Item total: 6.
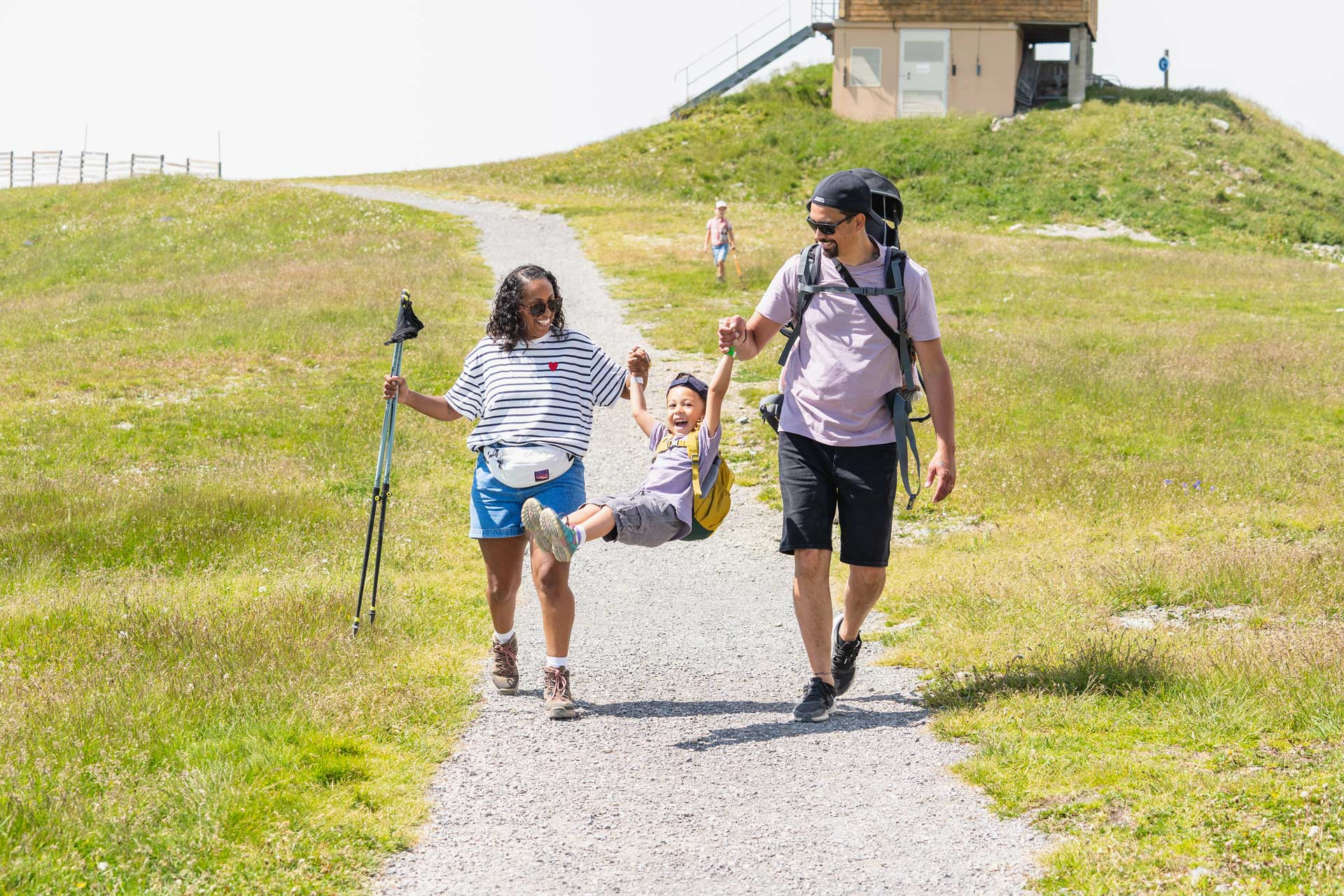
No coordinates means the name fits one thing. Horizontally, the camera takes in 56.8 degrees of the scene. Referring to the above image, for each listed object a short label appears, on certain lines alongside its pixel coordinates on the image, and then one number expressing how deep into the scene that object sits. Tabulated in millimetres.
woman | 6438
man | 6074
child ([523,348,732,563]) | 6043
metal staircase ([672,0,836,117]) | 58188
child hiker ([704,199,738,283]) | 25969
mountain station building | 51344
